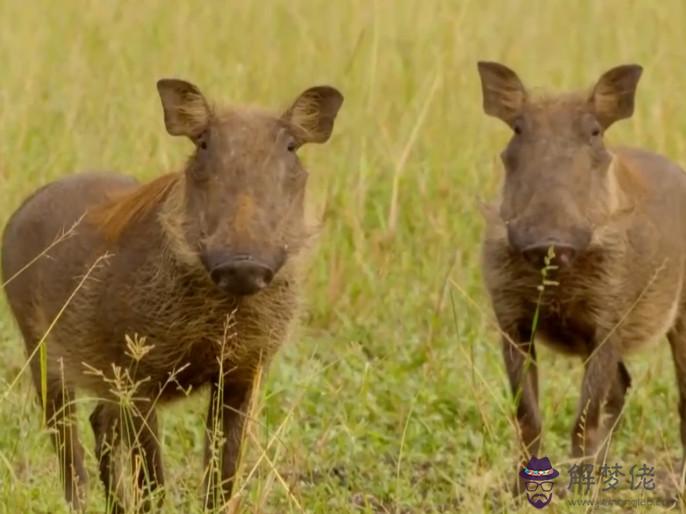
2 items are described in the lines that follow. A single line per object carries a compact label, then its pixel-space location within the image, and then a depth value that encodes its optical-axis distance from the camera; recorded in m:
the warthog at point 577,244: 9.87
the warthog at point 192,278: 8.50
